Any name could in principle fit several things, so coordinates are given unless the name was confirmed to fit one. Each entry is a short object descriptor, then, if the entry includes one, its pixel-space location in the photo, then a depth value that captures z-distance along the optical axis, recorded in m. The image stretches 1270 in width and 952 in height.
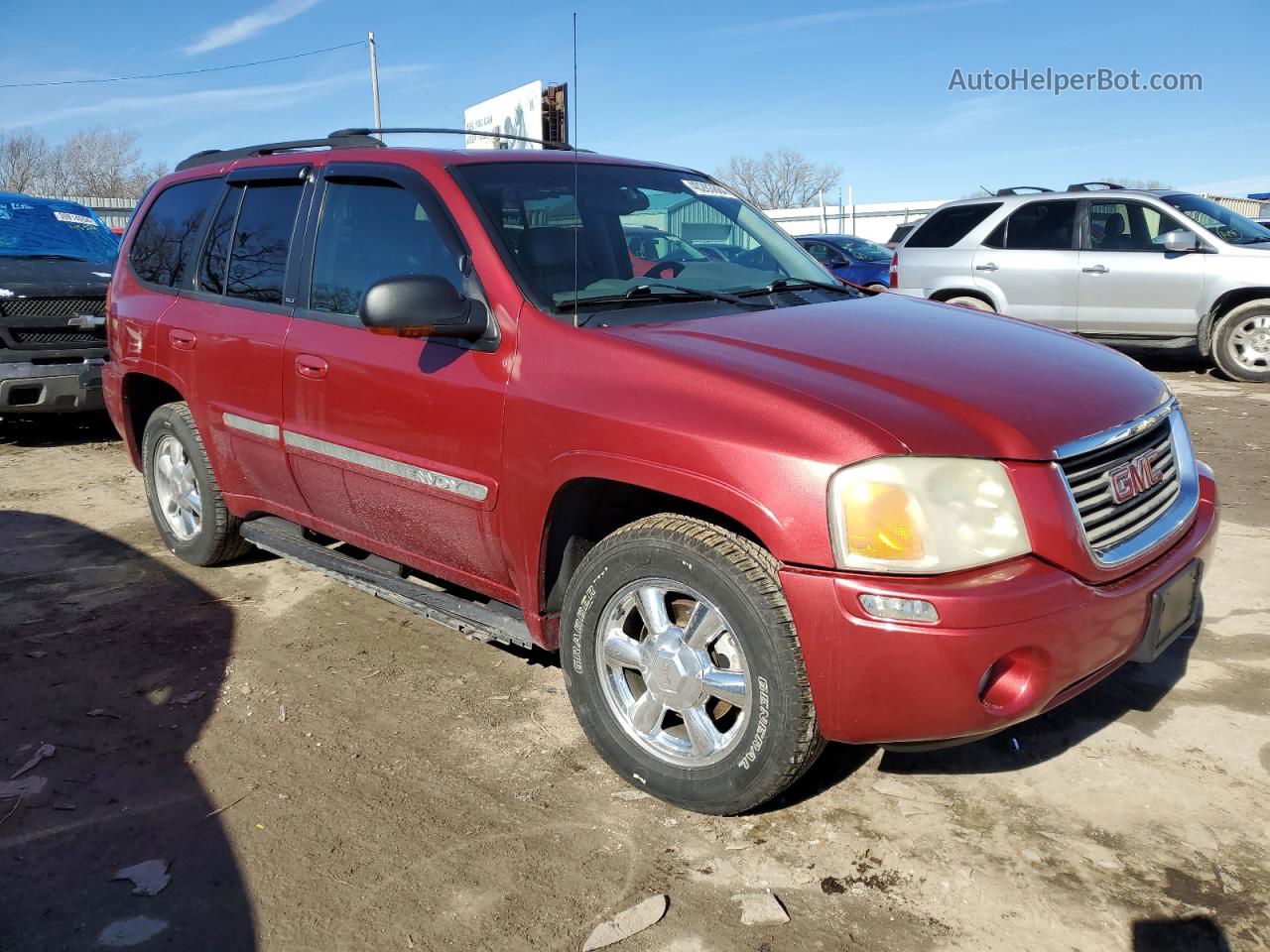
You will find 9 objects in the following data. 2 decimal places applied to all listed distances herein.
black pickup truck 7.74
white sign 20.70
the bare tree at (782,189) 75.12
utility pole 33.47
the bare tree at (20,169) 55.25
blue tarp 8.77
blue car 15.80
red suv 2.42
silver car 9.92
